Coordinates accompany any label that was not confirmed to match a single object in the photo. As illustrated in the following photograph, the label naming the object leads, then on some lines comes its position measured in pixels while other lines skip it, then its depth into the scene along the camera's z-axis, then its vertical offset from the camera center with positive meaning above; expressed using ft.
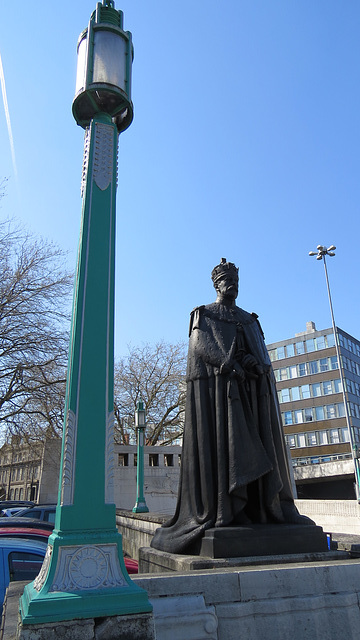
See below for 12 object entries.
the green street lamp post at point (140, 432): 49.20 +6.76
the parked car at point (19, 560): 16.34 -2.06
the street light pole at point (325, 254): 99.11 +48.51
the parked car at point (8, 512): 46.83 -1.16
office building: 146.30 +31.88
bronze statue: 14.30 +1.69
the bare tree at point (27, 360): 61.87 +18.15
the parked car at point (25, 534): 19.47 -1.37
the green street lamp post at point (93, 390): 8.48 +2.27
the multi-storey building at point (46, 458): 67.41 +6.61
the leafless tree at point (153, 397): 110.22 +22.69
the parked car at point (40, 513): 35.65 -1.01
